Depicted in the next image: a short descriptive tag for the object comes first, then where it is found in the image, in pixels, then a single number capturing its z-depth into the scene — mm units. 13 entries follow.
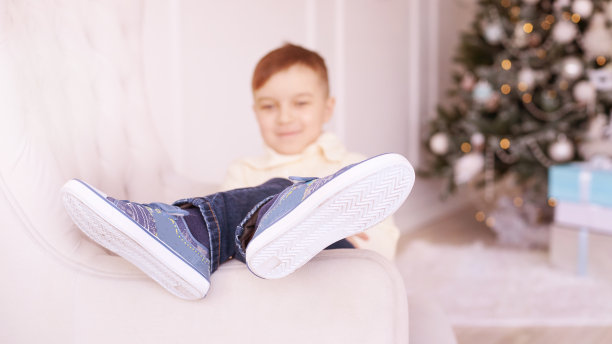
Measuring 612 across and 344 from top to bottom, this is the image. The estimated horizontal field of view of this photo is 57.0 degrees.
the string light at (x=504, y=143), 2672
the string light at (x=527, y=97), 2596
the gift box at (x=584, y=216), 2178
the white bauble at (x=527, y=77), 2523
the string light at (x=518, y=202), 2773
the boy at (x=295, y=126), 1242
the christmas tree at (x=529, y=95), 2441
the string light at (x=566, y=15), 2496
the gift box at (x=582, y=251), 2207
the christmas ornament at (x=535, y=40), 2602
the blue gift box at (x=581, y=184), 2156
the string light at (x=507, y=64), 2654
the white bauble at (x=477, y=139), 2672
